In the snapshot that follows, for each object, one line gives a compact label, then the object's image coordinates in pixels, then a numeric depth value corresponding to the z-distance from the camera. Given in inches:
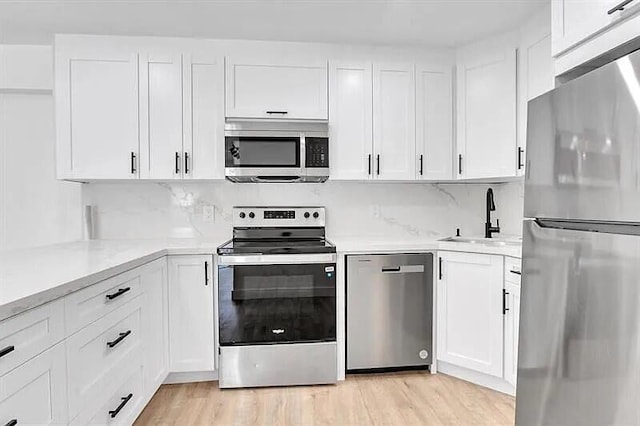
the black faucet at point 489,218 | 123.8
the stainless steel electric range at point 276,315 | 100.3
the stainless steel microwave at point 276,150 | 108.5
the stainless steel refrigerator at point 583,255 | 41.9
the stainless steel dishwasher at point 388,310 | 104.7
